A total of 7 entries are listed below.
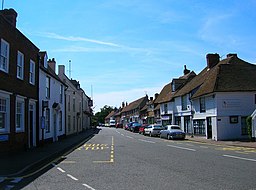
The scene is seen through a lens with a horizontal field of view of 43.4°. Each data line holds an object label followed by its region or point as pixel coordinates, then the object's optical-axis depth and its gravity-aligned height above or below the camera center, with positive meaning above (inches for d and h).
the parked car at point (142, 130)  2012.6 -88.1
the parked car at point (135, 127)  2398.6 -81.0
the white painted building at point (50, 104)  952.3 +44.6
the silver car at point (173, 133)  1384.1 -74.1
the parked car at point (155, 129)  1701.3 -70.0
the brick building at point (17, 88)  650.8 +67.7
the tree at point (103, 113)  7096.5 +79.2
